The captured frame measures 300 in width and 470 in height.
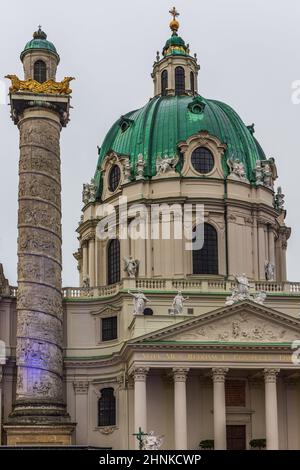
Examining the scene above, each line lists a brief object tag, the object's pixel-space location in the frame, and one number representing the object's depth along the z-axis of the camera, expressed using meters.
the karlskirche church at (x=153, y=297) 60.00
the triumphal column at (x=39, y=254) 58.06
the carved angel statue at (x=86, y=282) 75.69
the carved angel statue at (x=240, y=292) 63.03
